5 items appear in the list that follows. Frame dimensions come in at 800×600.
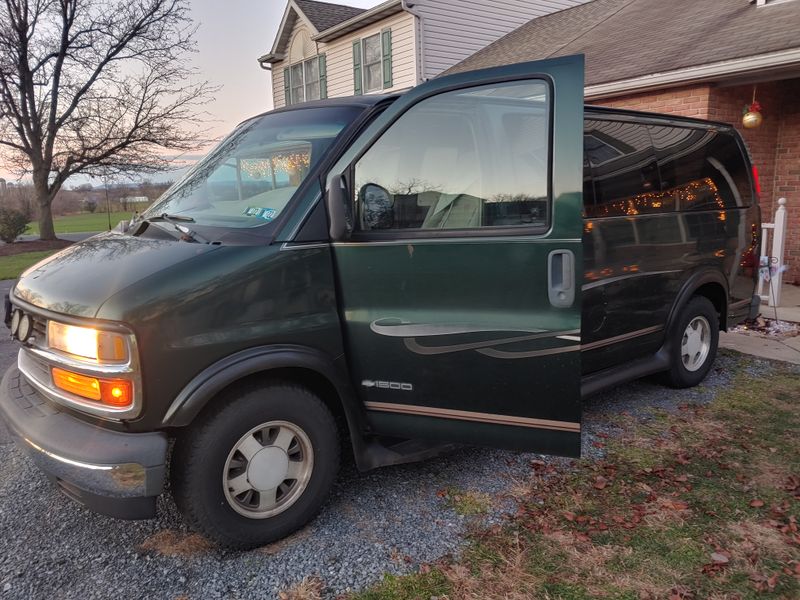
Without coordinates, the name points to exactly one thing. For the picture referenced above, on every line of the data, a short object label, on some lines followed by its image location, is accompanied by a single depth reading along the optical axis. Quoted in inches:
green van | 99.8
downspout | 608.7
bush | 735.1
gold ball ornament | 317.1
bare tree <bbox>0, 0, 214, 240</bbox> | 722.2
